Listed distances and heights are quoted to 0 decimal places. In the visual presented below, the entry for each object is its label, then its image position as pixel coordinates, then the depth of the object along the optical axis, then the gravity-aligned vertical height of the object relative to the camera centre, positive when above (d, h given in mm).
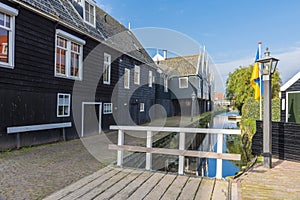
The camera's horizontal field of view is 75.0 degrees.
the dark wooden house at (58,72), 6125 +1274
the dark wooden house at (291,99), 10375 +347
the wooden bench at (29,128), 6129 -893
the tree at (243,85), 21453 +2343
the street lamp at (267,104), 4609 +29
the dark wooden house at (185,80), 23953 +3100
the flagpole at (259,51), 10003 +2836
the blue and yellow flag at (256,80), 10410 +1338
